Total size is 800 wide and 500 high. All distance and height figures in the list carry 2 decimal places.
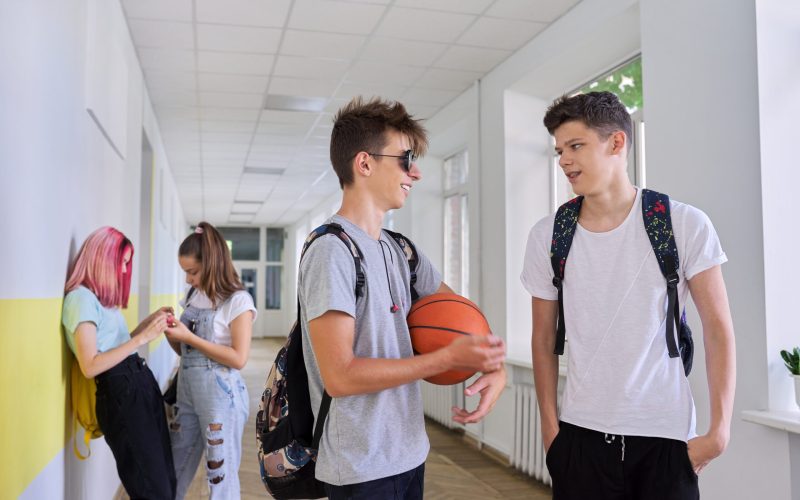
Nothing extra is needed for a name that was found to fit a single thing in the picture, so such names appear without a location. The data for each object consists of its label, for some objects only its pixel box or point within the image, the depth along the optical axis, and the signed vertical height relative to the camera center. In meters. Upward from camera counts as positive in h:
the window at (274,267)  21.36 +0.25
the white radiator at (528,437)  4.95 -1.21
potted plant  2.87 -0.37
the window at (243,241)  21.31 +1.06
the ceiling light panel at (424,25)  4.72 +1.81
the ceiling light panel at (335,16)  4.54 +1.80
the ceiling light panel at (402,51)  5.31 +1.81
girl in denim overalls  3.23 -0.44
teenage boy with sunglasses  1.50 -0.15
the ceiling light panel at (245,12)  4.49 +1.79
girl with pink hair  2.68 -0.39
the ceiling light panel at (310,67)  5.69 +1.79
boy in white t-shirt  1.86 -0.18
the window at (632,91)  4.62 +1.34
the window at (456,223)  7.90 +0.62
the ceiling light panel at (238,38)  4.95 +1.78
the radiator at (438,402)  7.17 -1.40
